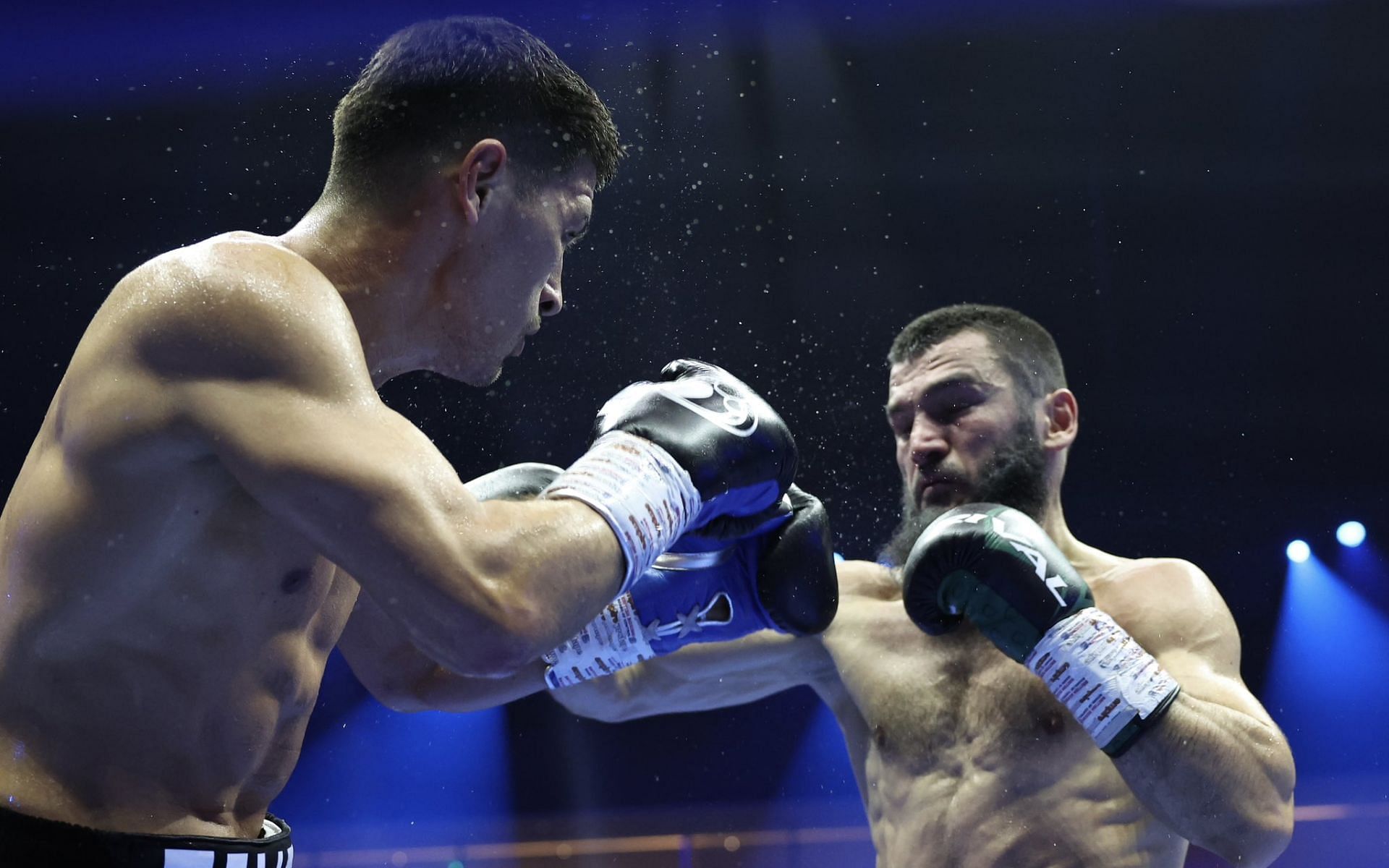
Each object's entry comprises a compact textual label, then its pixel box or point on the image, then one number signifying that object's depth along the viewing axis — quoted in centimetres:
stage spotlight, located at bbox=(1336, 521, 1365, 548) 659
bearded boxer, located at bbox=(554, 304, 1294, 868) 223
